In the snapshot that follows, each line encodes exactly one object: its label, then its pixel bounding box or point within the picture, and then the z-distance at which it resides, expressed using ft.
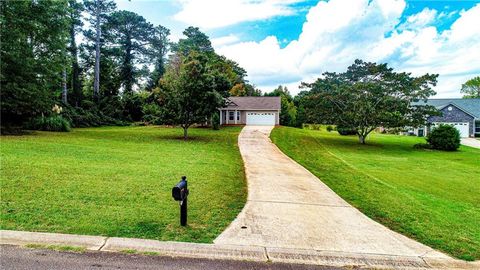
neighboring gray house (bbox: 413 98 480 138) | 118.32
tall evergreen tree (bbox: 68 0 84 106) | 108.44
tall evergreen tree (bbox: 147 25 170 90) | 138.41
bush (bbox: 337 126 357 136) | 104.42
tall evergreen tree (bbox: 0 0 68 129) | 52.44
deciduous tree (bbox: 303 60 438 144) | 73.82
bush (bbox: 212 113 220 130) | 91.86
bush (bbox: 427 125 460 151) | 73.15
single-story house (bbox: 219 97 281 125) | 116.06
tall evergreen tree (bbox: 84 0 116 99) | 106.73
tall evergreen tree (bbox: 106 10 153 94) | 126.82
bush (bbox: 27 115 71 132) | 66.68
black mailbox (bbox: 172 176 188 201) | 13.91
